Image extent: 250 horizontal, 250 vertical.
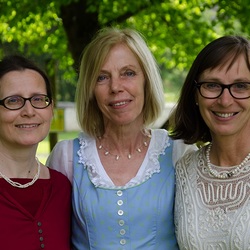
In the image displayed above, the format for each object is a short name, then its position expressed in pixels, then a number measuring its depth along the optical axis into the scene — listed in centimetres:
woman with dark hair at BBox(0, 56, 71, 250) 295
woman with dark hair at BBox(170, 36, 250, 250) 276
